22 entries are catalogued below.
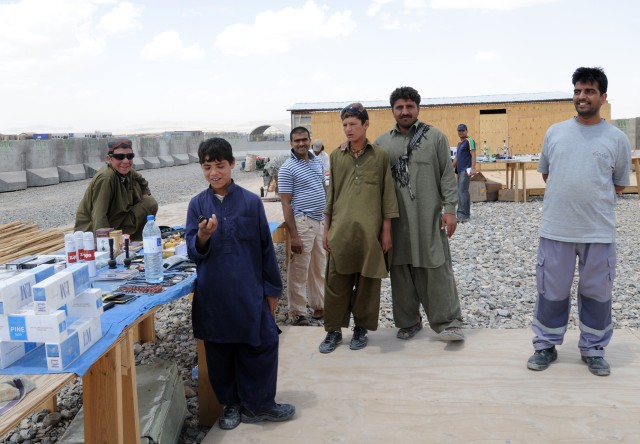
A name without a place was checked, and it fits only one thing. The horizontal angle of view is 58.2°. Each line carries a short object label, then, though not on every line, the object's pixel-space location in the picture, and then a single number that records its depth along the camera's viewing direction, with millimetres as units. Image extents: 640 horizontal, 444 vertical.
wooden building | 19422
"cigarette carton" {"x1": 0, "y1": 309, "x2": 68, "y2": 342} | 2242
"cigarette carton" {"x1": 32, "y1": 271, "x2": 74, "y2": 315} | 2229
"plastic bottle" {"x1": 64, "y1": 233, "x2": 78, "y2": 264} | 3389
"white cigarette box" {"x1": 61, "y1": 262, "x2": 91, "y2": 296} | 2459
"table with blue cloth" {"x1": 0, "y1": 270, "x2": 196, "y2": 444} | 2218
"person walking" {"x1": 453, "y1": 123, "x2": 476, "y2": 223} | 11133
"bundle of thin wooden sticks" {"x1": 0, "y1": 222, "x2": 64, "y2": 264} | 5891
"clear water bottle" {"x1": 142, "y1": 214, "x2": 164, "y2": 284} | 3328
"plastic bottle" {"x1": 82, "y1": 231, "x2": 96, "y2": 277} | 3413
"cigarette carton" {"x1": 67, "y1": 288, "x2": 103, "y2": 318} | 2510
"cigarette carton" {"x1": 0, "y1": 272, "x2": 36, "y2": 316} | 2262
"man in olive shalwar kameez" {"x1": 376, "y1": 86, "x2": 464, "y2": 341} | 4137
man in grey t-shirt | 3572
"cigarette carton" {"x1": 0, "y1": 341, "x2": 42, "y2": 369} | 2283
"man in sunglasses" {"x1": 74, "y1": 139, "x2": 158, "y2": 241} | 4547
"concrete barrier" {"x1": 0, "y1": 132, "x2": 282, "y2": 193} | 19688
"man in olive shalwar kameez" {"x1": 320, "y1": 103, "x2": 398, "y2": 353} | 4047
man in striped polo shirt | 5262
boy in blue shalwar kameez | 3100
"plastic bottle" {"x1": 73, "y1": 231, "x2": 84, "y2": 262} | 3381
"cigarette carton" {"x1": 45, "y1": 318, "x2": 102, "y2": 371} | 2252
